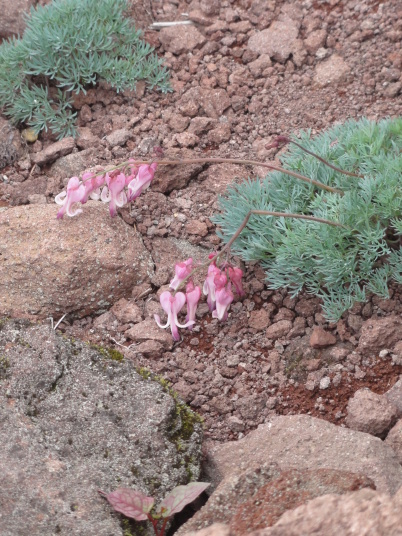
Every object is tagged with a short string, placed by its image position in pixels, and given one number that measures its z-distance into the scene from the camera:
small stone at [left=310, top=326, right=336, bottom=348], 3.73
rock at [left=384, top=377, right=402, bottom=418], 3.42
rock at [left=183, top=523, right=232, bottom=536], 2.17
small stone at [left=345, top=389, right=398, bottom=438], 3.33
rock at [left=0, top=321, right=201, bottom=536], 2.68
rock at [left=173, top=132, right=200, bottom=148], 4.71
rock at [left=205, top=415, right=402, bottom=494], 2.94
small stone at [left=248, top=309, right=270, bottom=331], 3.88
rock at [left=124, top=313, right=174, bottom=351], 3.79
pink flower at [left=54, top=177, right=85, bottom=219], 3.76
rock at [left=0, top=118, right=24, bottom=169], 4.84
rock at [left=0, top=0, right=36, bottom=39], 5.42
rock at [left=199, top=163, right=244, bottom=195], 4.44
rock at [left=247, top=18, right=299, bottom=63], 5.23
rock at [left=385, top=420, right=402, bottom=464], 3.18
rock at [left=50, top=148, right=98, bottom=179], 4.66
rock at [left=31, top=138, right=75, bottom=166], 4.75
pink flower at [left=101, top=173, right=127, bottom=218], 3.81
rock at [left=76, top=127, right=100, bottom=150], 4.82
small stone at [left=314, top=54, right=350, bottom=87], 5.06
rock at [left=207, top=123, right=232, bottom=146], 4.79
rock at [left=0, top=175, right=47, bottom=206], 4.53
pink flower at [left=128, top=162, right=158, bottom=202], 3.82
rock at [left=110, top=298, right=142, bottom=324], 3.90
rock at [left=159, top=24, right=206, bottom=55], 5.35
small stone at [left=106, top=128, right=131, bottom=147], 4.77
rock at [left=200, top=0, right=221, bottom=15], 5.53
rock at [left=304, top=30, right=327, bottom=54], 5.25
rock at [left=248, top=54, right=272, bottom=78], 5.18
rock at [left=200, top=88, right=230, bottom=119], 4.95
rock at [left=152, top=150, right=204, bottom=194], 4.41
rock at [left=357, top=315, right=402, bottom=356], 3.65
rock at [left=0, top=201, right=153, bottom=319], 3.84
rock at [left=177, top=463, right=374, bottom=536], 2.51
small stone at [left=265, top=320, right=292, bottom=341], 3.83
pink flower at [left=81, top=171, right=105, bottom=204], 3.77
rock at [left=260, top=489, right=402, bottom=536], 2.07
